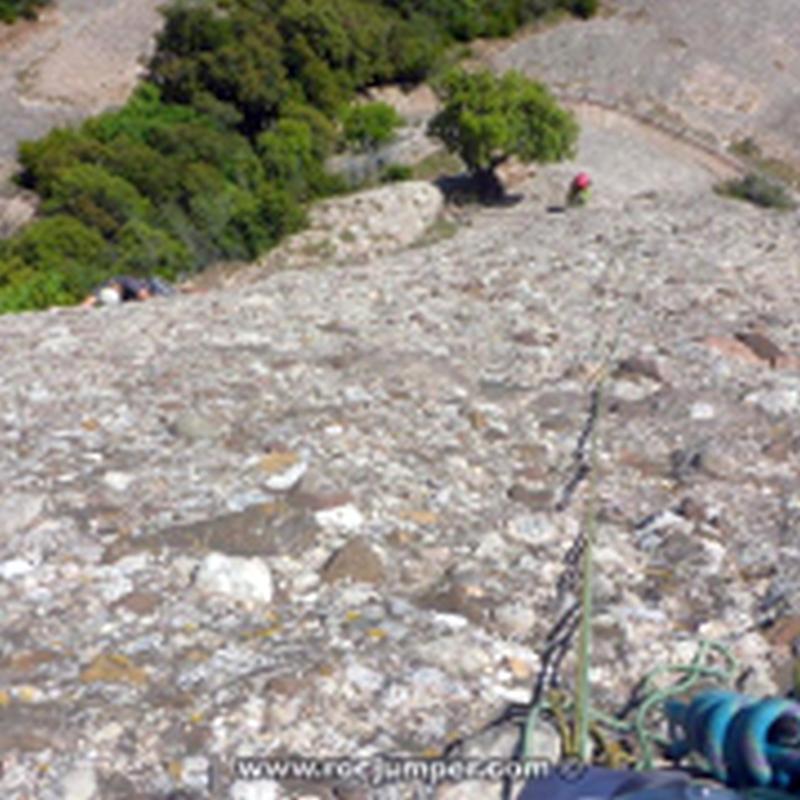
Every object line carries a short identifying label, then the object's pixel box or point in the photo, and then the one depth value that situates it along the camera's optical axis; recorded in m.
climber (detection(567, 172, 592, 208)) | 17.42
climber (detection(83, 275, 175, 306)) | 9.45
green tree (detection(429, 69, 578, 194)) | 22.80
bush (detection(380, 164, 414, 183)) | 24.08
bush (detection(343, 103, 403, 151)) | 25.34
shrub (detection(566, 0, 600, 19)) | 32.56
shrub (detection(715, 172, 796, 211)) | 19.80
